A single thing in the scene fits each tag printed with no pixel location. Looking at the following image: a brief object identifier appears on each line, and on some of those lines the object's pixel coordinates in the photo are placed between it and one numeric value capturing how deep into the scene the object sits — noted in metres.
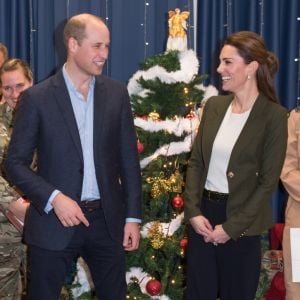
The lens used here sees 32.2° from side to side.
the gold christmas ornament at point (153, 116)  3.04
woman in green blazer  2.39
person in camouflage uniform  2.65
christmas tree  3.05
